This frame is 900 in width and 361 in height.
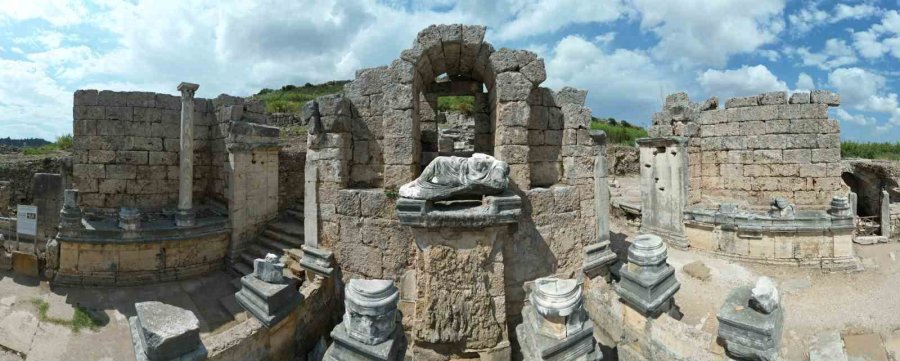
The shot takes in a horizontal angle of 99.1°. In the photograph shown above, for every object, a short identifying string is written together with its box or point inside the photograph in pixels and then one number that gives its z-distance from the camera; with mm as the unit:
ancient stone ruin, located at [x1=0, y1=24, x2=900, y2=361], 4371
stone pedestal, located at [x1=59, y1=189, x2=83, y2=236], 8180
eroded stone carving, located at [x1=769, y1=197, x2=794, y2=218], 8867
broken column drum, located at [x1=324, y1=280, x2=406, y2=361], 3998
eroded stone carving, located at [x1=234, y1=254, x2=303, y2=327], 4902
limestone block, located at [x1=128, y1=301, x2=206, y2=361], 3408
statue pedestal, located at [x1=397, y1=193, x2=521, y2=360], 4988
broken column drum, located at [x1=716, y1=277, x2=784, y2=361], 3328
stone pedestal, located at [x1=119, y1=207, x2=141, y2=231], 8438
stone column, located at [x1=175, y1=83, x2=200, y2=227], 9555
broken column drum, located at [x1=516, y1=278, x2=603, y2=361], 3945
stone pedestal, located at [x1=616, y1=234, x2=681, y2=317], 4496
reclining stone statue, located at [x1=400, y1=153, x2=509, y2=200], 4871
